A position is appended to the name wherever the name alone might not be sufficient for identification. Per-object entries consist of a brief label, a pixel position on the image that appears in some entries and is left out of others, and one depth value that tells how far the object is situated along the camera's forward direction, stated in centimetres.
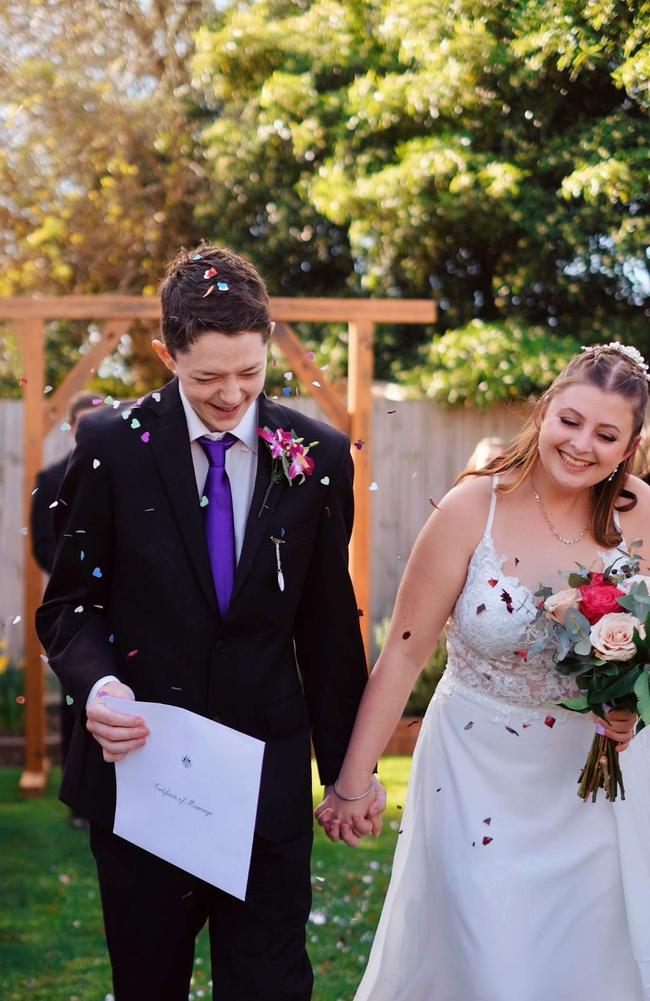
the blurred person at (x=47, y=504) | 527
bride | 274
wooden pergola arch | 609
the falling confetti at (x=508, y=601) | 278
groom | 240
